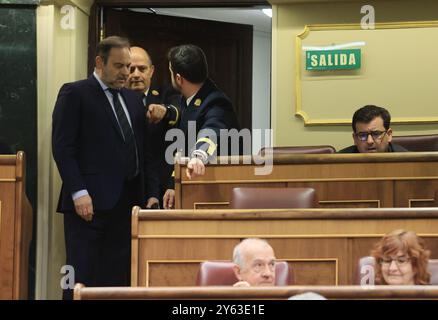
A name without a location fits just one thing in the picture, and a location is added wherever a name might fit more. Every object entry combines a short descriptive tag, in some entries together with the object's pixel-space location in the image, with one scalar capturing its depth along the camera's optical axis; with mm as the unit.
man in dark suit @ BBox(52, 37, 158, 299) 9000
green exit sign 12055
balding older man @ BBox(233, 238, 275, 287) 6445
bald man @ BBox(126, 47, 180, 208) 9430
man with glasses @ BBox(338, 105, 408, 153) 9406
